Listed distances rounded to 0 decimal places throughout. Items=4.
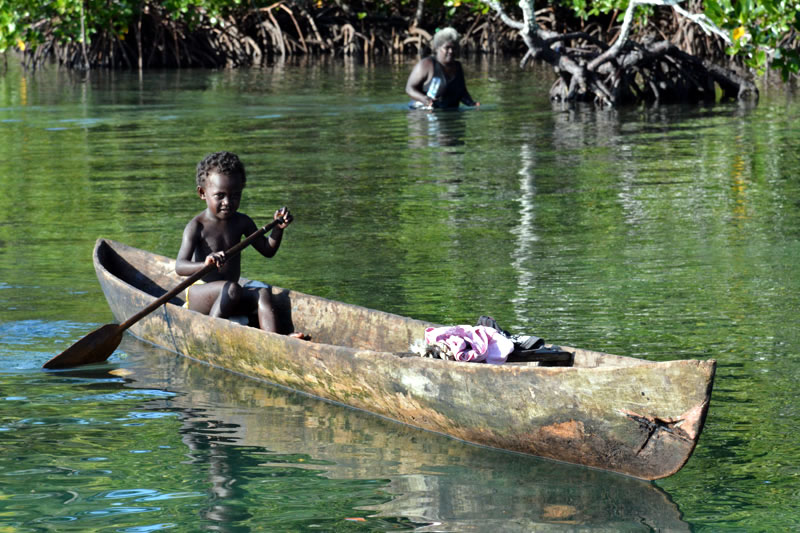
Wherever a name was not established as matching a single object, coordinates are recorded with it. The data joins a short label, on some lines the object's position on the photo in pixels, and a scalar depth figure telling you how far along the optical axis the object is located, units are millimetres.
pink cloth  10642
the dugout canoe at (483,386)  8781
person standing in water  32437
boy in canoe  12961
